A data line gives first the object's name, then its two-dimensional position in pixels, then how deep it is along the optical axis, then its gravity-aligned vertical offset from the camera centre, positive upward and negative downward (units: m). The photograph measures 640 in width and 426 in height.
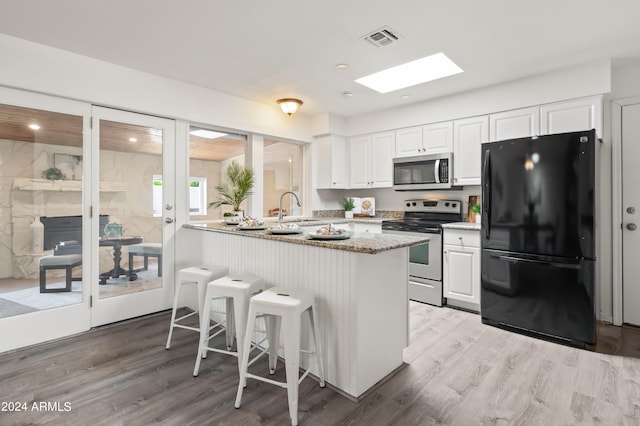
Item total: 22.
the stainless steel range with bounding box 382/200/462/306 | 3.77 -0.44
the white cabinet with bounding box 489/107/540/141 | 3.37 +0.93
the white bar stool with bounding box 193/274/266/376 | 2.16 -0.55
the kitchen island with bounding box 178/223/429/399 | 1.98 -0.51
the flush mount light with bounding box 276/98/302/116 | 4.07 +1.33
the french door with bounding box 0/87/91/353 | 2.62 -0.03
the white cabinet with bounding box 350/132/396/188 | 4.64 +0.76
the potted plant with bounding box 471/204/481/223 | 4.01 +0.02
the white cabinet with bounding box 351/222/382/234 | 4.45 -0.20
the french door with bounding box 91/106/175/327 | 3.07 -0.01
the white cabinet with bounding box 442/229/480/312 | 3.49 -0.60
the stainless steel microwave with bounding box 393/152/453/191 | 4.01 +0.51
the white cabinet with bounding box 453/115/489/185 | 3.74 +0.76
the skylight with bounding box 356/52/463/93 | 3.10 +1.41
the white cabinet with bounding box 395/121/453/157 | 4.02 +0.93
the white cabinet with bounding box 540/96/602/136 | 3.04 +0.91
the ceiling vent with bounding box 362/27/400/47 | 2.49 +1.35
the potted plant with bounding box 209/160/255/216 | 3.63 +0.29
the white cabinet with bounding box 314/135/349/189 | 4.91 +0.76
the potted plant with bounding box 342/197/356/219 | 5.14 +0.10
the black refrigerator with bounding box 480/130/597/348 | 2.67 -0.21
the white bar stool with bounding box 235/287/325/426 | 1.77 -0.62
